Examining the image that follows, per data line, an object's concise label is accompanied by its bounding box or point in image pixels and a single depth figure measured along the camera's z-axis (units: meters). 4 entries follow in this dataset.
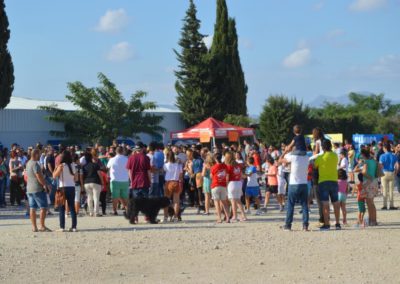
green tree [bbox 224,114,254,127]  51.97
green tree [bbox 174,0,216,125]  59.06
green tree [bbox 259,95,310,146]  52.22
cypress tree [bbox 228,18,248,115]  60.22
